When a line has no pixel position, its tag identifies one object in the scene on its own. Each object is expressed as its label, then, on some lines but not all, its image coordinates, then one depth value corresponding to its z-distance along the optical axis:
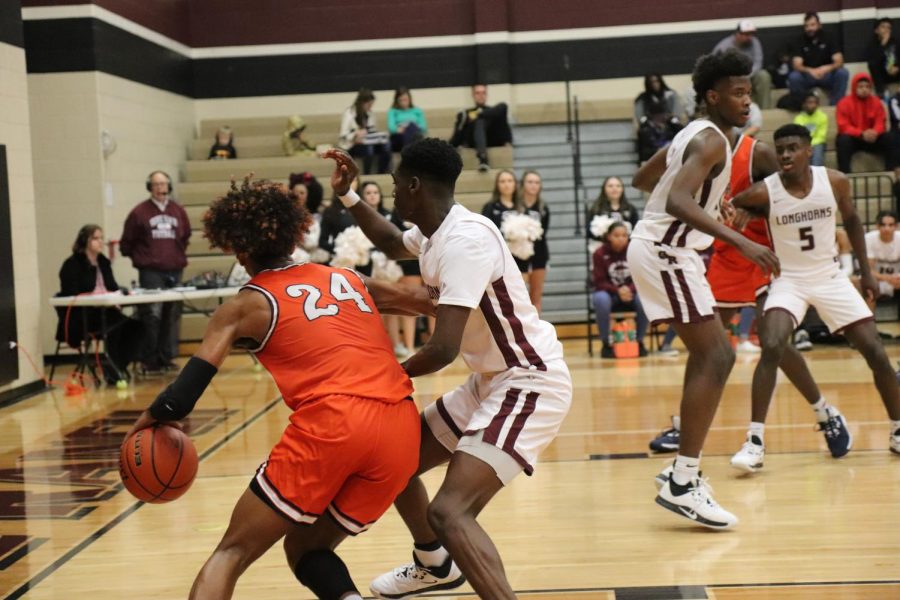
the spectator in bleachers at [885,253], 10.62
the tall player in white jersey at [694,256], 4.69
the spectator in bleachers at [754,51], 14.13
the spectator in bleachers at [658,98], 13.84
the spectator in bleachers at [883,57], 14.26
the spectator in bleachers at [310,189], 10.78
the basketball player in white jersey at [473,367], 3.28
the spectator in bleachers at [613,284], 10.62
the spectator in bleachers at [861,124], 13.20
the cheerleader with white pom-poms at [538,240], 10.78
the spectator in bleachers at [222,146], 14.47
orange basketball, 3.27
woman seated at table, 9.85
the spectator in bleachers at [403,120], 13.98
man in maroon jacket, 10.51
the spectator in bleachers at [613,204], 11.25
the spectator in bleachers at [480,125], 13.84
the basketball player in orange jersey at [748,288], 5.65
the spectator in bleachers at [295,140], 14.55
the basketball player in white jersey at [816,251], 5.89
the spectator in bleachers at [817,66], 14.43
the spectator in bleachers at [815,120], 13.46
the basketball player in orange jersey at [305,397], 3.16
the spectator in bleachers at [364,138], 13.66
